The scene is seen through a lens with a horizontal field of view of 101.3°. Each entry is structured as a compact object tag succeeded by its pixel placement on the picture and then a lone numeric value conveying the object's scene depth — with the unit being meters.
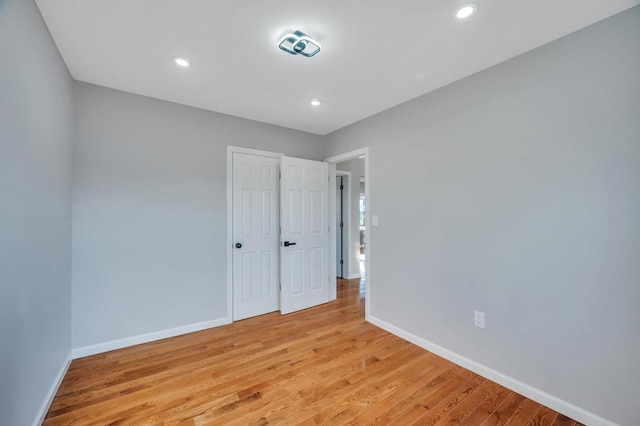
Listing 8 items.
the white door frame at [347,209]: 5.07
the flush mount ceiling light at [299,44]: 1.73
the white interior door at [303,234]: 3.45
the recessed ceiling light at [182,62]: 2.03
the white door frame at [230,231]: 3.13
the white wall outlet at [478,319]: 2.16
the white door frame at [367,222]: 3.20
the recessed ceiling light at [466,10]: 1.49
